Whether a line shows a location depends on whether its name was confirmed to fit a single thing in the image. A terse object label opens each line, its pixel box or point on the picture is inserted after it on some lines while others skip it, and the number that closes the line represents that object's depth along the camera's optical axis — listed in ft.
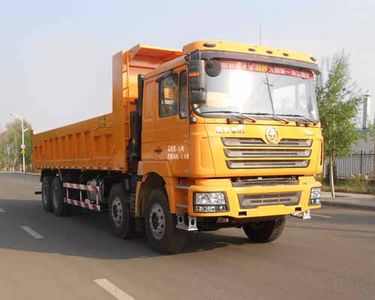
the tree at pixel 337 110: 60.39
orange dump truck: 24.25
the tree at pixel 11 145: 299.93
